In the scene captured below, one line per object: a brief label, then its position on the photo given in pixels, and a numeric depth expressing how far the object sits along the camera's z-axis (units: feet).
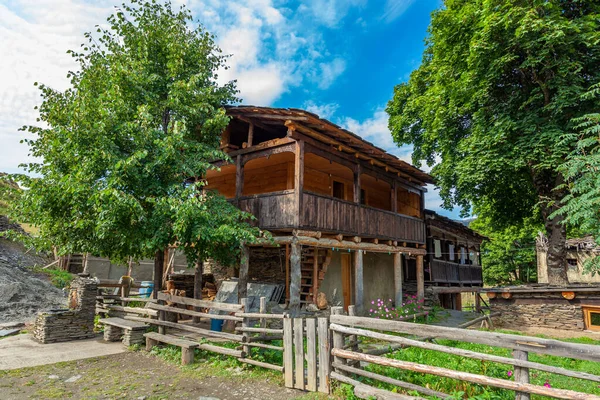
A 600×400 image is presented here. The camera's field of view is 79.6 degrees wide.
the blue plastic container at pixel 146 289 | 49.06
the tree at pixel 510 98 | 40.75
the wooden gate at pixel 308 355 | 19.13
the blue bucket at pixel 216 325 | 30.94
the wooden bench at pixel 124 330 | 29.09
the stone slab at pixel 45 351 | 24.90
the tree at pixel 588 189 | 32.55
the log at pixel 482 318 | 38.22
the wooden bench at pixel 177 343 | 24.53
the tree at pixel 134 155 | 27.86
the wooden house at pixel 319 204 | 35.70
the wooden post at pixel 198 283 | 40.14
